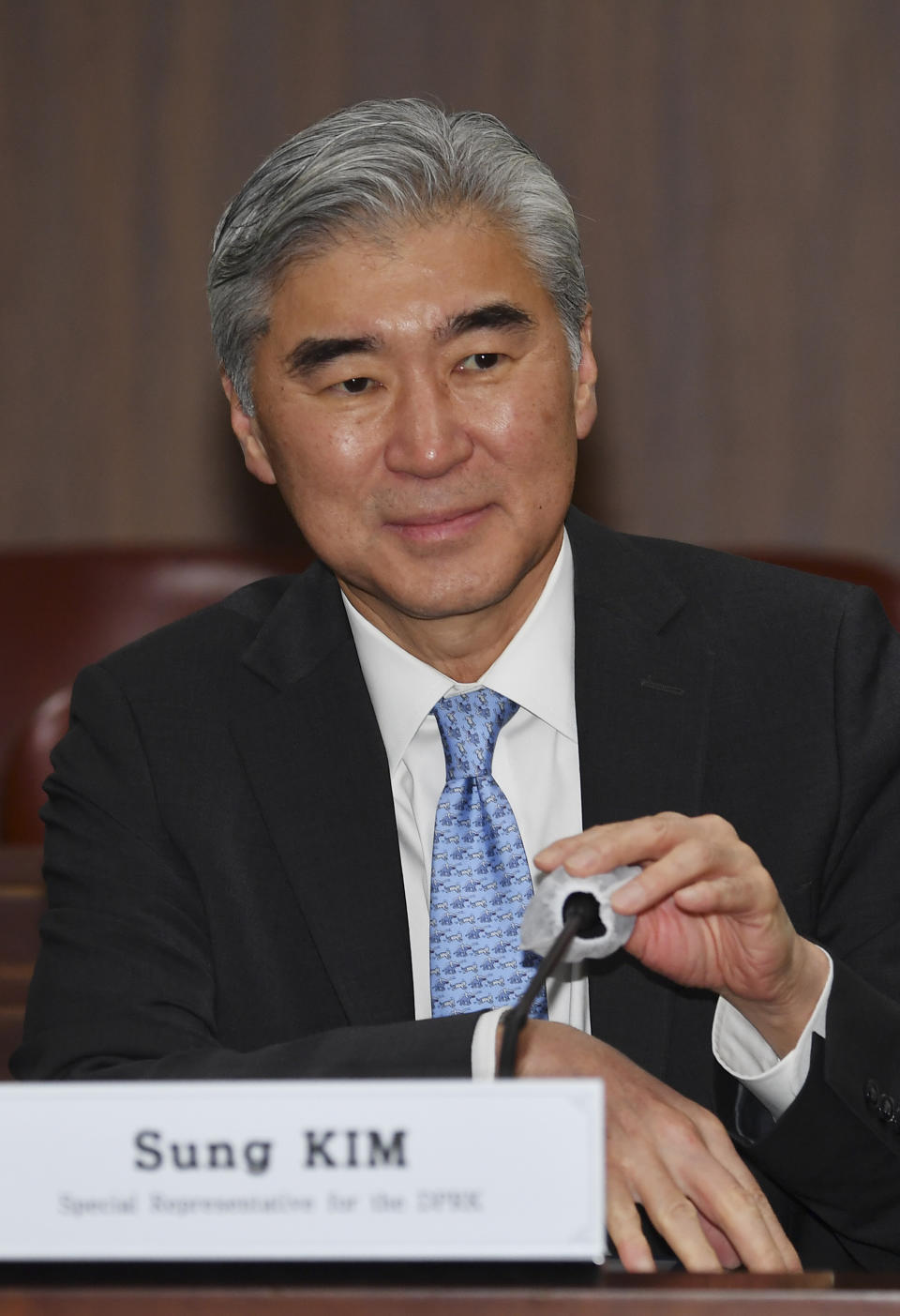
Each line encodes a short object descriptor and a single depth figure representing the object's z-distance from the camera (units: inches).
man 125.4
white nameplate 110.1
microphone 115.0
